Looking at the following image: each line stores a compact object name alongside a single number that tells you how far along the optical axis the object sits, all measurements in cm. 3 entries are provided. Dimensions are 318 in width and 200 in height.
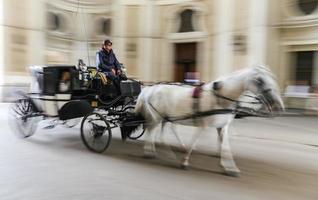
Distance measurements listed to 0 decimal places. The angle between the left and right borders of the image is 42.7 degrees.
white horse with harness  642
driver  900
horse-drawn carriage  836
